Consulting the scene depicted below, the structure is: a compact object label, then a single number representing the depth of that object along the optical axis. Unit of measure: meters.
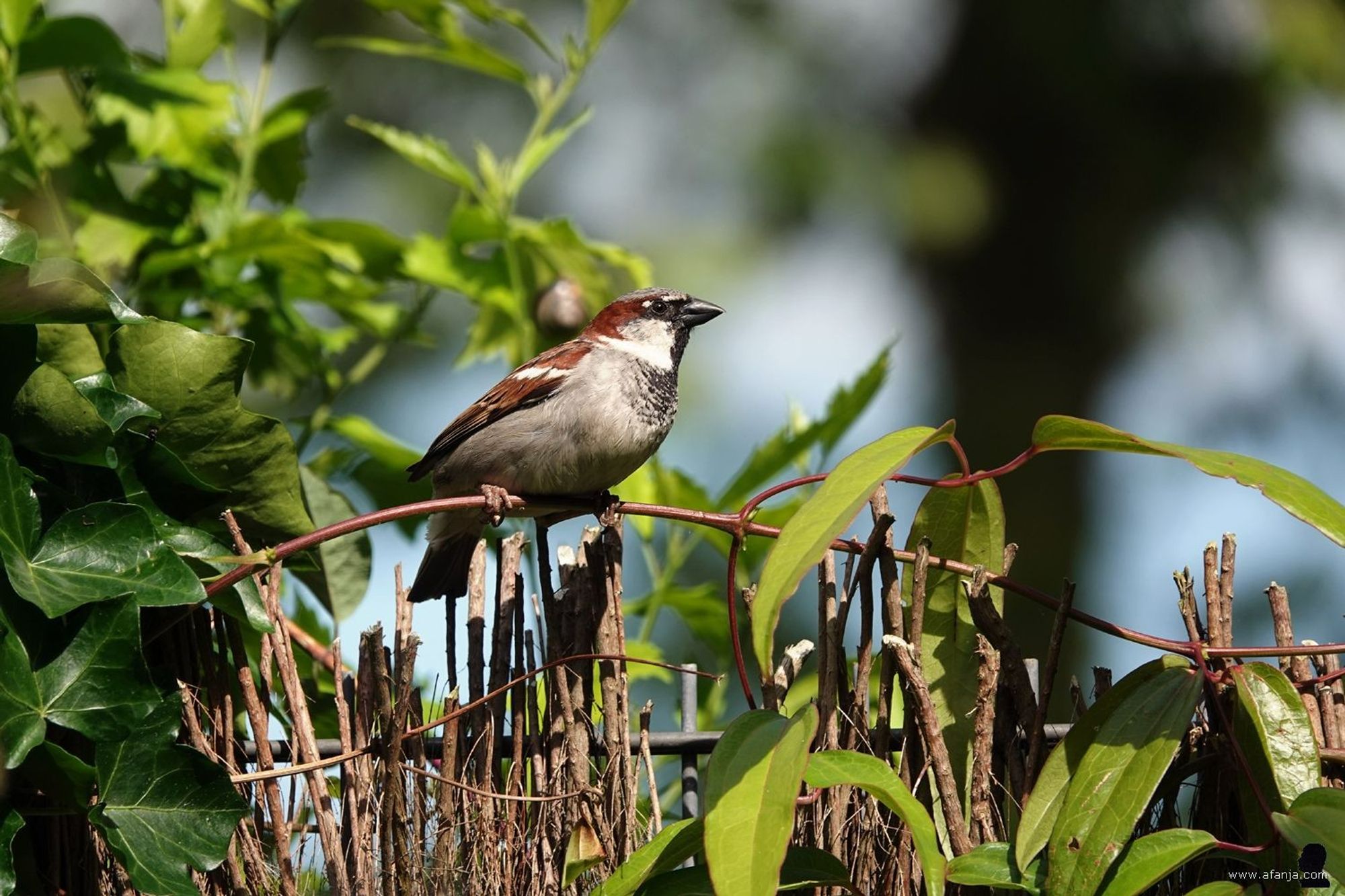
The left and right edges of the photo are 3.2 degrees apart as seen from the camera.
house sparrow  7.03
